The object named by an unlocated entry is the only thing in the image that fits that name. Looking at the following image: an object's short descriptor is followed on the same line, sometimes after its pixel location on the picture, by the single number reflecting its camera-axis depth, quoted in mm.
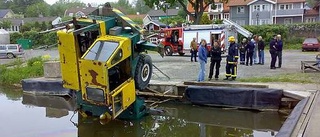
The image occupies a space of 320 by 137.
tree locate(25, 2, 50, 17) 100969
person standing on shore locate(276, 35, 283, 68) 15766
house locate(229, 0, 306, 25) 51469
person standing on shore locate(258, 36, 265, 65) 17359
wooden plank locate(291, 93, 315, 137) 6579
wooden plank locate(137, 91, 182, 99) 11384
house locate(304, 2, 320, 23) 53250
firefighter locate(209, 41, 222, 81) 12809
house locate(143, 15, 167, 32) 50169
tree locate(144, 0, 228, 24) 37206
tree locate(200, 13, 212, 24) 38531
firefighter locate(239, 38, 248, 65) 17078
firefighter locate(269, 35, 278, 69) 15727
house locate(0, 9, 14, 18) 89750
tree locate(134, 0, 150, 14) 117500
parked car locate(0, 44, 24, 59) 29938
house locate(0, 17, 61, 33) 72988
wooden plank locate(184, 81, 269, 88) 10438
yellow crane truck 7910
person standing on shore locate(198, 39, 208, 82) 12617
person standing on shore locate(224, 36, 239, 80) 12688
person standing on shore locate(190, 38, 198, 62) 20172
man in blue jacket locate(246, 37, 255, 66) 16859
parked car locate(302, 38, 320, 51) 27469
